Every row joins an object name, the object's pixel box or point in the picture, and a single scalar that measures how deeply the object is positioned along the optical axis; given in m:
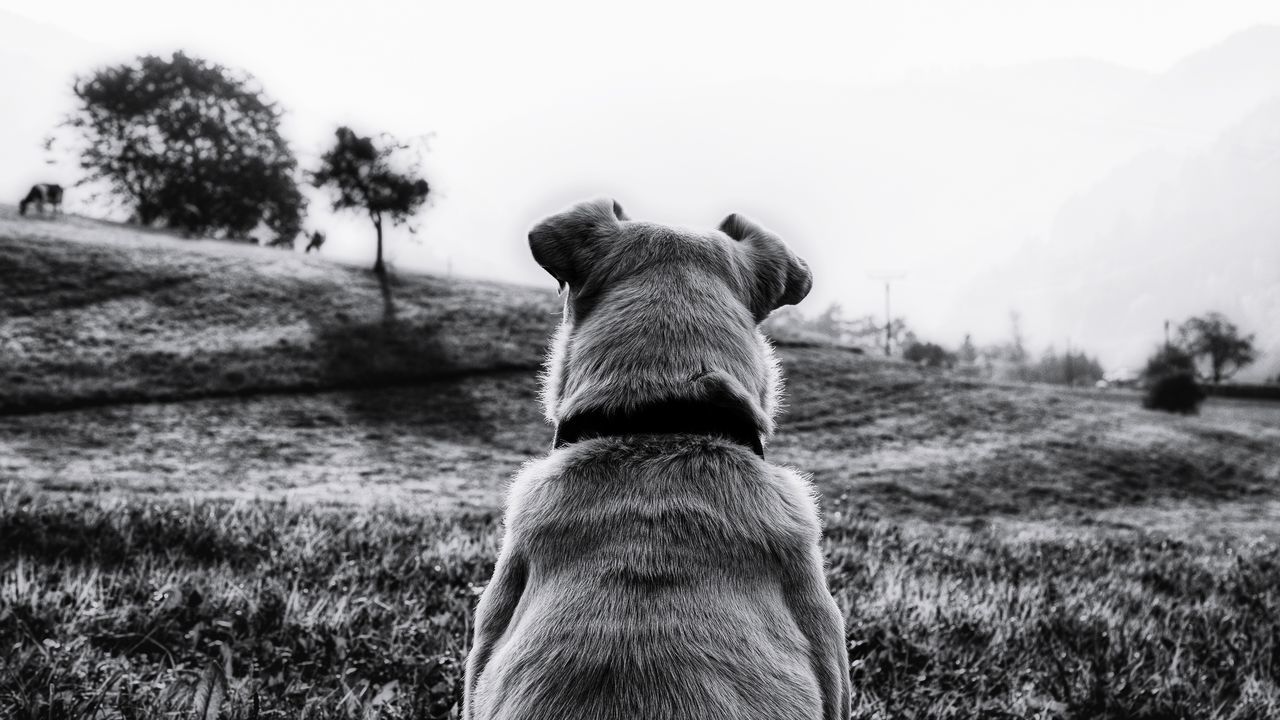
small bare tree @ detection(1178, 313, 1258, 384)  81.12
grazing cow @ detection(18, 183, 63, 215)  31.77
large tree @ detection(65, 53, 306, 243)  45.41
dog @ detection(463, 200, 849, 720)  2.01
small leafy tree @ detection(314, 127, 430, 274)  30.81
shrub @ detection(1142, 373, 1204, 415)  28.44
